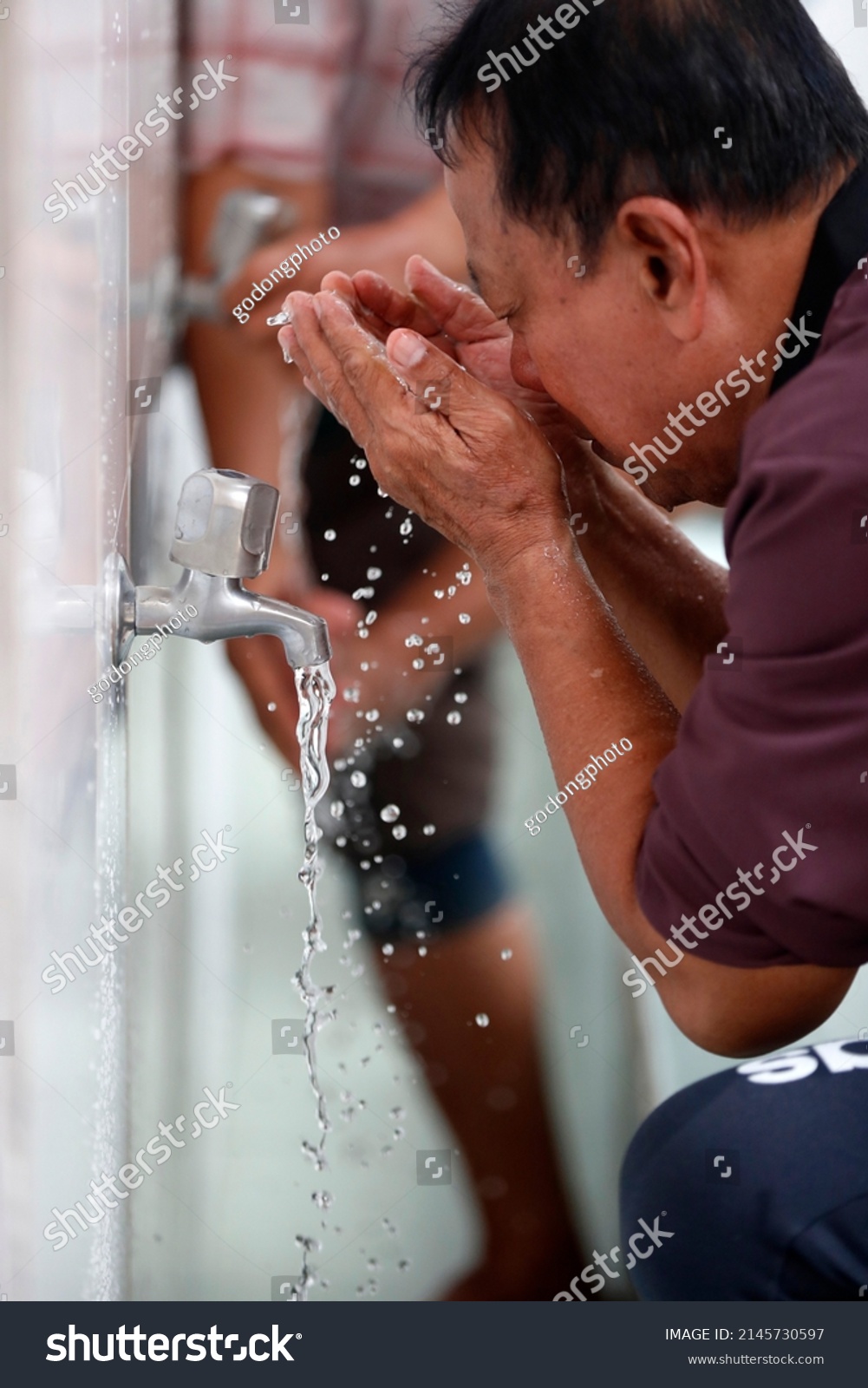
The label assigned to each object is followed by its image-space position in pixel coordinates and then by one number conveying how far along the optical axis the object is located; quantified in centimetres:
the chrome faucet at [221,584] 170
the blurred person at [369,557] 216
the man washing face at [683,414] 158
